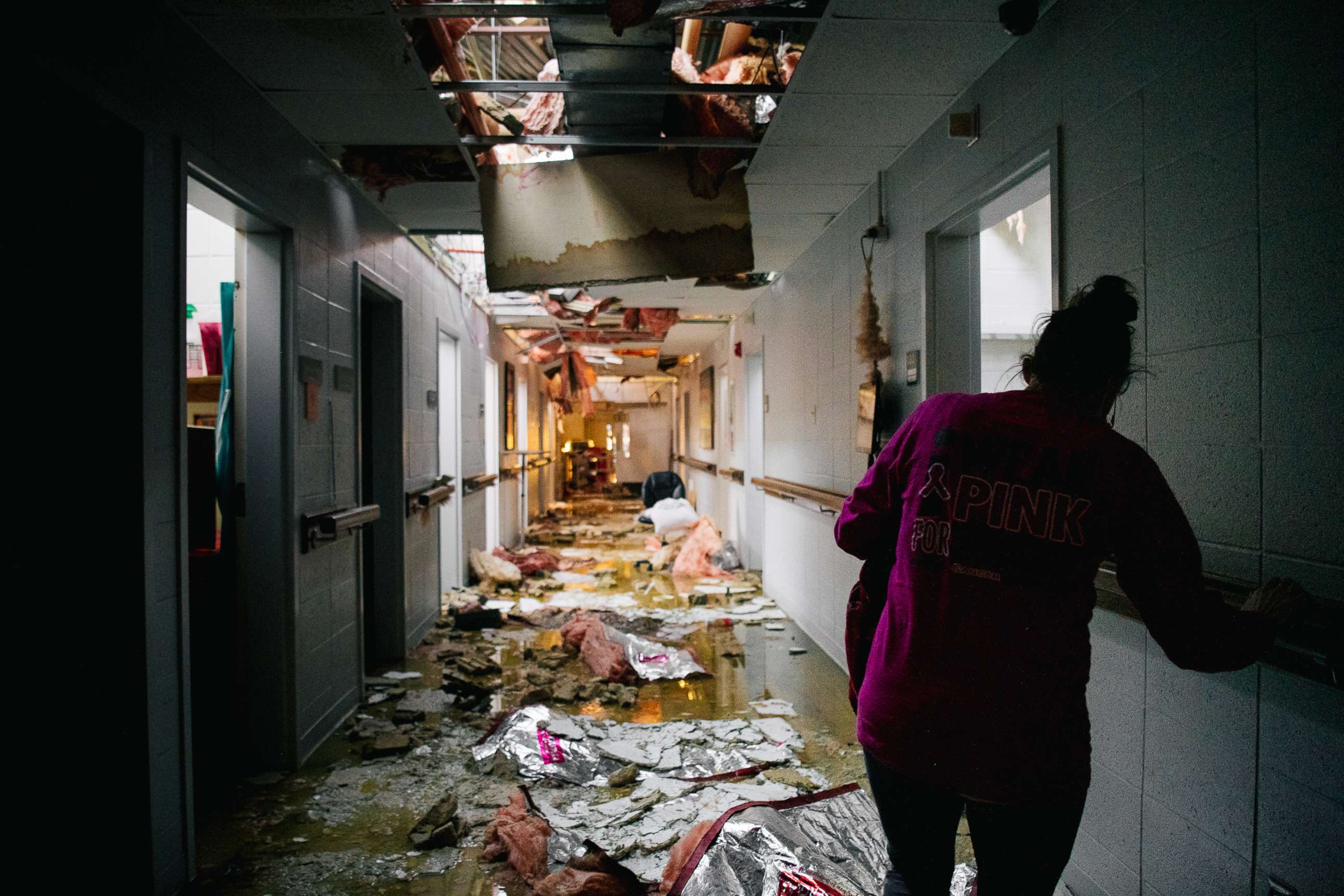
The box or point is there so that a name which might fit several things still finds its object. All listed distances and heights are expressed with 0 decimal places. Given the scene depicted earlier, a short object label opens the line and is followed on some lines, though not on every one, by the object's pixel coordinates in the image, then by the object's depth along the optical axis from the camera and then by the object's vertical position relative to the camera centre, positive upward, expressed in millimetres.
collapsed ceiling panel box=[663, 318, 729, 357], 9406 +1407
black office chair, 12383 -842
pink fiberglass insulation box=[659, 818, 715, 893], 2201 -1295
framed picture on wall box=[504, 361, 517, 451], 9625 +385
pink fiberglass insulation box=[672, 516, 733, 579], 7863 -1282
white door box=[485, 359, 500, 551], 8484 -43
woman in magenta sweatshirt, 1204 -286
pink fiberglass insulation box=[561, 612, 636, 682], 4367 -1341
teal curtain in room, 3078 +58
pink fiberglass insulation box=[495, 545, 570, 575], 7777 -1349
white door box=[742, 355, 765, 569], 7676 -189
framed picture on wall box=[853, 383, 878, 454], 3684 +104
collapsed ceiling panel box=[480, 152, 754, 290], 3539 +1061
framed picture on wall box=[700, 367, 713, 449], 10805 +447
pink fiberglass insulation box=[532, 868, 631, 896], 2135 -1323
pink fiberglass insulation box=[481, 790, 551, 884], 2375 -1371
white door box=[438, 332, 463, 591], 6477 -123
